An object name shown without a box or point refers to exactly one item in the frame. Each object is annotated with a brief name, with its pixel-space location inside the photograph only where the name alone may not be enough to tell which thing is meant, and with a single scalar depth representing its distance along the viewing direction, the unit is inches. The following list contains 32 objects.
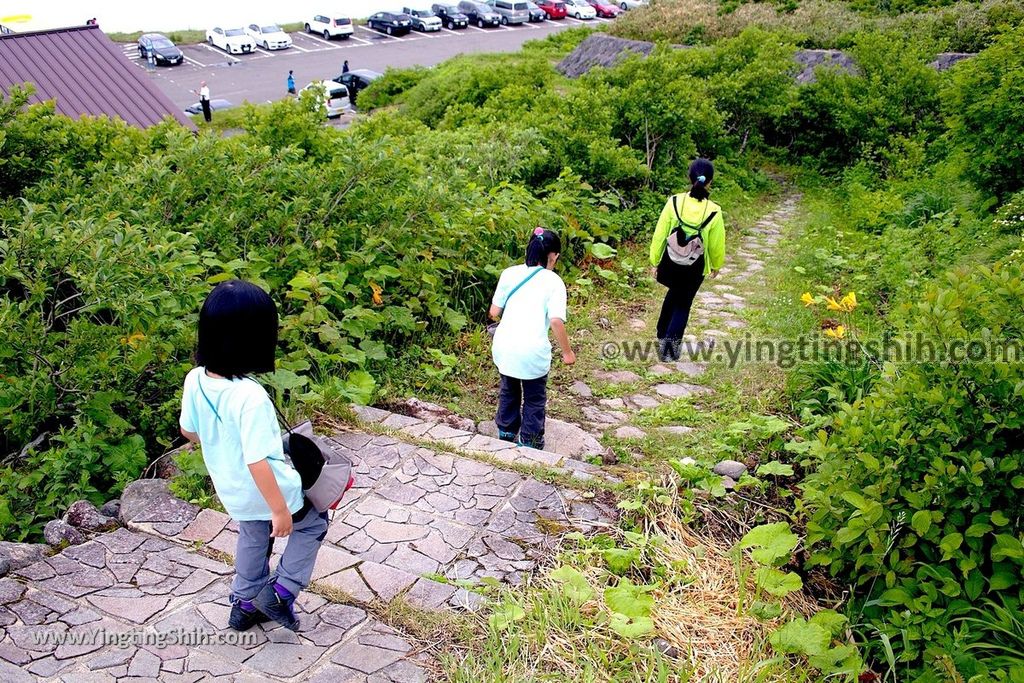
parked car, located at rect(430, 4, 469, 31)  1820.9
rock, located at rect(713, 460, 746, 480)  197.4
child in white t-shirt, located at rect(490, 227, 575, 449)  205.8
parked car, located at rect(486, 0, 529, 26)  1851.6
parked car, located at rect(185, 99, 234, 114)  1174.3
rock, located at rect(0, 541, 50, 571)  154.6
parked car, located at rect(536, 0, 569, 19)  1919.3
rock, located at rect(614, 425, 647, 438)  235.3
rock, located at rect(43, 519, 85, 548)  162.7
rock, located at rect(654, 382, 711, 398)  264.4
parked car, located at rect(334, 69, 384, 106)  1249.2
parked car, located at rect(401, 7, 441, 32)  1784.0
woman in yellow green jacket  265.4
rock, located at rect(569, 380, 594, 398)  265.9
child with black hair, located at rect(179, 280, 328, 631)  119.3
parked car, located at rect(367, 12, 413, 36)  1759.4
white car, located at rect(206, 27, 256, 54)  1593.3
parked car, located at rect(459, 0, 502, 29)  1828.2
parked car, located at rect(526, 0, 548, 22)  1886.1
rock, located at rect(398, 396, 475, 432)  233.8
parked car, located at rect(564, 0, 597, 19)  1883.6
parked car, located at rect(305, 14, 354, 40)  1701.5
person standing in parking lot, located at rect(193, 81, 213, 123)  1138.0
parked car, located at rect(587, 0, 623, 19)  1884.8
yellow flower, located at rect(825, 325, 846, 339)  245.6
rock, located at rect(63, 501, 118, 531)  169.0
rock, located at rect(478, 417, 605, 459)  227.5
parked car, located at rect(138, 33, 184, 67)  1491.1
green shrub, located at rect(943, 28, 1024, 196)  356.8
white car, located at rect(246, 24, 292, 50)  1633.9
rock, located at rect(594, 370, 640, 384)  275.1
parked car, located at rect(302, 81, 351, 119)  1143.0
